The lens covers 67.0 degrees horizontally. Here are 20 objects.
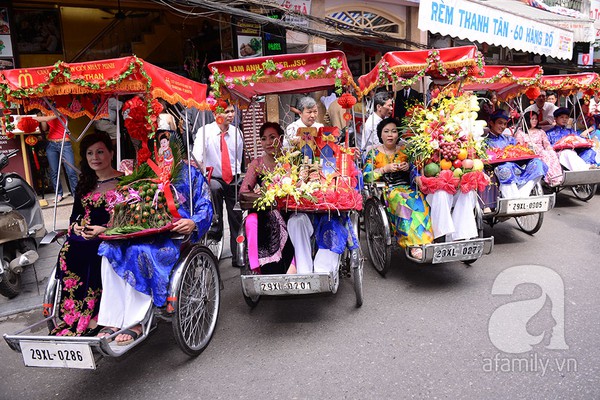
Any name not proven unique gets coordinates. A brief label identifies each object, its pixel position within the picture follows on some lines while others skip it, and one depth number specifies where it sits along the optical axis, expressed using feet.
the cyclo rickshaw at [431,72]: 14.37
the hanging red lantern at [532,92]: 21.04
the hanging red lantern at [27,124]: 11.55
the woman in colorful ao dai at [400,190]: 15.11
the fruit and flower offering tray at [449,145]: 15.02
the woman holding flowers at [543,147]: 23.00
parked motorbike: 14.92
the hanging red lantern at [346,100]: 12.88
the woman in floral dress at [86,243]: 10.58
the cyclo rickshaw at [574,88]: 22.77
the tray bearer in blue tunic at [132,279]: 10.39
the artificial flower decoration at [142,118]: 10.61
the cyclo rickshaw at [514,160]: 18.01
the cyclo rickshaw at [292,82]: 11.89
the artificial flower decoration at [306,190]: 12.40
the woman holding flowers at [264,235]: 12.89
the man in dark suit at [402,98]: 23.43
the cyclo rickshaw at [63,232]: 9.13
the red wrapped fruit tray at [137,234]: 10.37
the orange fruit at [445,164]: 15.11
